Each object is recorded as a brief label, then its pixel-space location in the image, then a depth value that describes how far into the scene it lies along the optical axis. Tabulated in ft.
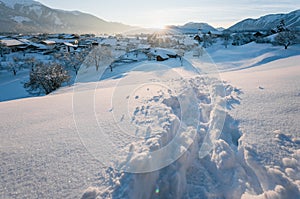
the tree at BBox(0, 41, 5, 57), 136.46
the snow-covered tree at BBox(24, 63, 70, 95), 54.29
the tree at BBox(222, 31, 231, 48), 166.86
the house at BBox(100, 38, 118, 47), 172.24
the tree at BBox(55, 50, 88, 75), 110.83
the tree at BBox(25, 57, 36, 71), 113.60
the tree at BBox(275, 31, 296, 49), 103.09
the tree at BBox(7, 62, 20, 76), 106.47
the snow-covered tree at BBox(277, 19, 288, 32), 183.42
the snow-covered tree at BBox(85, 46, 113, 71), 117.19
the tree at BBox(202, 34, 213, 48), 181.12
